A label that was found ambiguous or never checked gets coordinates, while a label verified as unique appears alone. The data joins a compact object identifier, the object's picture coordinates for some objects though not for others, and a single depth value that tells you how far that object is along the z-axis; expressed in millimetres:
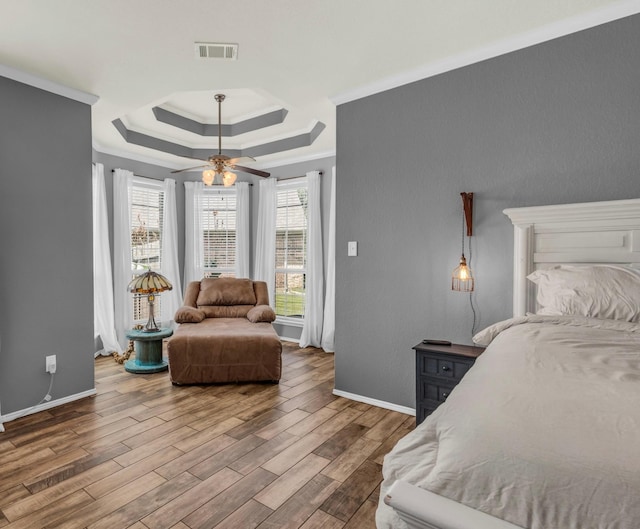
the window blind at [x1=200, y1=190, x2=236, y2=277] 5680
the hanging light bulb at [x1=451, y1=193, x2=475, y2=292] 2590
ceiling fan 3574
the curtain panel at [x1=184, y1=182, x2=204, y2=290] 5590
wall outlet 3062
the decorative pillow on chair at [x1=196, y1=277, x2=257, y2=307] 4465
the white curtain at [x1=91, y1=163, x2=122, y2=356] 4453
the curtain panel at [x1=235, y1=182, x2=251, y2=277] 5629
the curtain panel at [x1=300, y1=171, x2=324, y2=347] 4980
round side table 3938
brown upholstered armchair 3510
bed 770
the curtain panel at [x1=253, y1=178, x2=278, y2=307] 5422
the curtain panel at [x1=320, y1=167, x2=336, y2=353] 4785
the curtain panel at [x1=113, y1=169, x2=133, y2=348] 4730
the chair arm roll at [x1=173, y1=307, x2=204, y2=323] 4039
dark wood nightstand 2443
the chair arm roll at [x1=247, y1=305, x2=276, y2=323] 4078
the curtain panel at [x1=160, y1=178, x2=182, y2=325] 5340
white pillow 1840
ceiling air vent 2582
